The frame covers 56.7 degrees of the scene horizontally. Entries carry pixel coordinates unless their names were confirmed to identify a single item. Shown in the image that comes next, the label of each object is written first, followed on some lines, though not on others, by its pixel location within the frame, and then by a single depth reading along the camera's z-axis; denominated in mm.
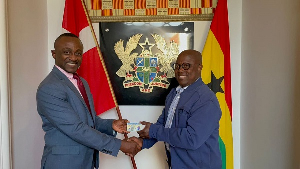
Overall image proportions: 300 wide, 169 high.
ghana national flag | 2494
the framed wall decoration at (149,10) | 2631
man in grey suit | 1624
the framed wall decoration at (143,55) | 2666
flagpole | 2480
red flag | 2477
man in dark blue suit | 1646
